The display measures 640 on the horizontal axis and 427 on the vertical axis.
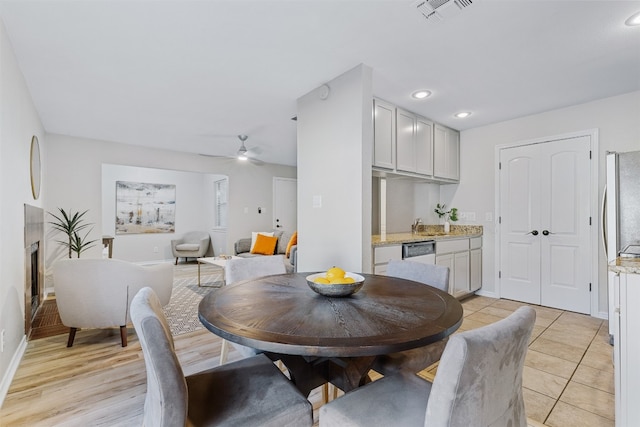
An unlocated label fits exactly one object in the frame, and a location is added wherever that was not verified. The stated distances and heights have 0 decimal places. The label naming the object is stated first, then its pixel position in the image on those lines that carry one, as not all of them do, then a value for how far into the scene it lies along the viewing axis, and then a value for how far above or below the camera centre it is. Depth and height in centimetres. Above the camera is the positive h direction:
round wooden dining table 91 -38
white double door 329 -12
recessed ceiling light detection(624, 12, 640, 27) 183 +122
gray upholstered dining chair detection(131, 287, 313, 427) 86 -62
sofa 556 -61
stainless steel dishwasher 295 -39
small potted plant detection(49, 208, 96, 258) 430 -22
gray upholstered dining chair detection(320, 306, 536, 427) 73 -49
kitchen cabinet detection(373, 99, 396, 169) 292 +80
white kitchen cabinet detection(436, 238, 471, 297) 344 -56
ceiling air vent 170 +120
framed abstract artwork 667 +14
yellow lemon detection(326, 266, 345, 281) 139 -28
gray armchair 690 -73
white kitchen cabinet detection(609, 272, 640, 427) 126 -60
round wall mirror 301 +50
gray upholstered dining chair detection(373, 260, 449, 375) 132 -66
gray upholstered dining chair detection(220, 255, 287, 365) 200 -38
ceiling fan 459 +114
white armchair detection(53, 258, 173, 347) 240 -63
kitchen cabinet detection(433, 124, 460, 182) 384 +81
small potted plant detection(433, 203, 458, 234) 424 -1
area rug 297 -111
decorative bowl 131 -33
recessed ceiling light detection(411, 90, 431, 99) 290 +118
